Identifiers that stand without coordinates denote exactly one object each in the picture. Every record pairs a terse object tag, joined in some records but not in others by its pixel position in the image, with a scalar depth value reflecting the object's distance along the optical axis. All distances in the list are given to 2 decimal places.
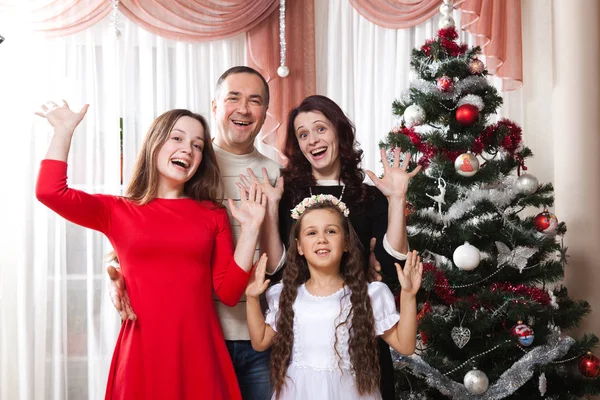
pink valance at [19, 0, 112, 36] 3.37
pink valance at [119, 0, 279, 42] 3.50
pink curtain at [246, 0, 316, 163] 3.66
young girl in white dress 2.02
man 2.20
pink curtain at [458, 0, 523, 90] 3.70
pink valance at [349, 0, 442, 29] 3.83
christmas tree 2.80
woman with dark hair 2.19
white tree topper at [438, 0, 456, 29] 3.15
